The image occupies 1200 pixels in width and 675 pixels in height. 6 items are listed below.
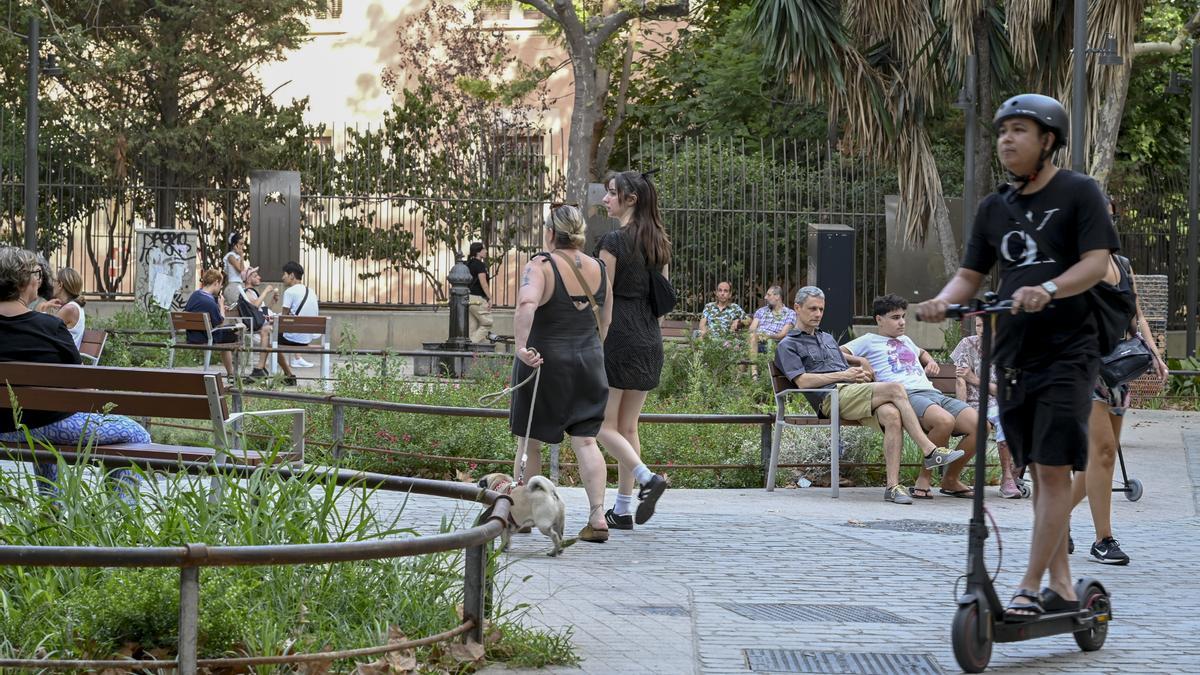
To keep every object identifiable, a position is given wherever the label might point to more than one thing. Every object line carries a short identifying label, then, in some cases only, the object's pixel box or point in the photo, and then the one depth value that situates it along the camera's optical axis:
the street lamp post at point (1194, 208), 21.52
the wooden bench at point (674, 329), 18.66
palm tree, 21.92
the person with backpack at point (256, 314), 19.61
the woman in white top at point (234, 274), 20.78
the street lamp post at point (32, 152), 21.33
